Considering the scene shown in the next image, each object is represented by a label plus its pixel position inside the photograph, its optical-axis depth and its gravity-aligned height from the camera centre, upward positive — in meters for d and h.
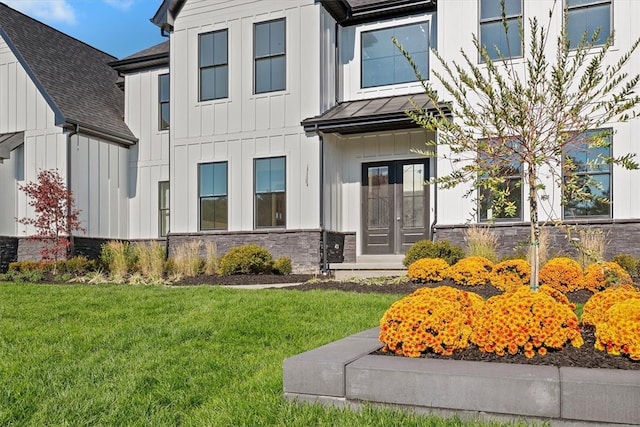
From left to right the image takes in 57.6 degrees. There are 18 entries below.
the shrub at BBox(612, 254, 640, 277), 9.87 -0.75
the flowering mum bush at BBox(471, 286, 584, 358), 3.82 -0.72
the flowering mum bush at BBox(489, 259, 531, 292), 8.52 -0.81
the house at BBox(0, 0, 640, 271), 13.21 +2.21
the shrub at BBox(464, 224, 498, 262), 10.74 -0.40
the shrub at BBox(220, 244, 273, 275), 12.08 -0.83
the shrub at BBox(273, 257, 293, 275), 12.72 -0.98
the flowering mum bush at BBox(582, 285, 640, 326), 4.51 -0.66
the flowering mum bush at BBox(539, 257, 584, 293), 8.38 -0.82
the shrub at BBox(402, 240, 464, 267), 10.82 -0.59
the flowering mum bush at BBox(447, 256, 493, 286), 9.04 -0.82
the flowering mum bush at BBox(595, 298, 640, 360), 3.61 -0.72
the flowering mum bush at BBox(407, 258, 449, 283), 9.45 -0.82
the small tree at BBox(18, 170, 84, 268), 13.87 +0.16
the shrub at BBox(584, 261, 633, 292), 8.23 -0.85
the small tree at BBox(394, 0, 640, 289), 4.61 +0.78
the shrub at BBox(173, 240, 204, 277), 12.56 -0.90
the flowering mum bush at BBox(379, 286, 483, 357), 3.91 -0.73
